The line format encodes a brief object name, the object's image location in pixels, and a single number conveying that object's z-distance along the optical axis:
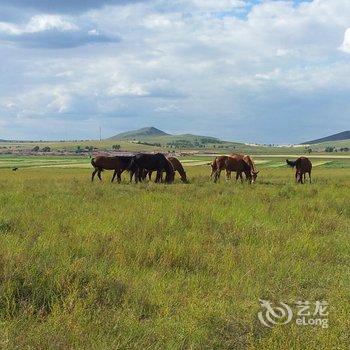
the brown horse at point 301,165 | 30.08
